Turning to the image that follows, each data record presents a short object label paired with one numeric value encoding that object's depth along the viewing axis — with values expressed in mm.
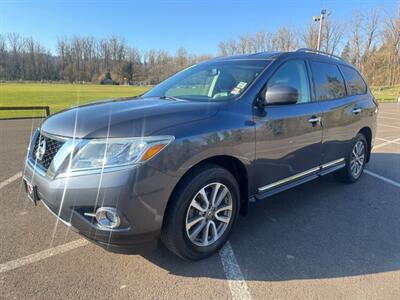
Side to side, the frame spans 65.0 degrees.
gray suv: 2273
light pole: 24681
